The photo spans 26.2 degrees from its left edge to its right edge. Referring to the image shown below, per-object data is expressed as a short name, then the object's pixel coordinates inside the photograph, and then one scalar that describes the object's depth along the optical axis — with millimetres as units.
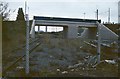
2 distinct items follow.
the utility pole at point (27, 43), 9797
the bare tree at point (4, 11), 28397
